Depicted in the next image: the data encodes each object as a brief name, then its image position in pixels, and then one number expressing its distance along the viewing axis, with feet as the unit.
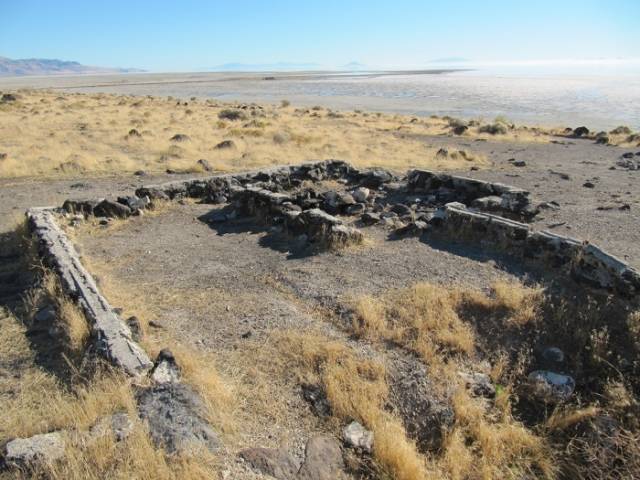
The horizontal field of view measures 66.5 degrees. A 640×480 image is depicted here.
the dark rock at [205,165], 55.57
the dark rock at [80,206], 35.50
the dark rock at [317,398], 15.61
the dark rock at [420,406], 14.94
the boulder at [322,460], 12.96
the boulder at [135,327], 18.62
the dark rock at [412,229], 32.37
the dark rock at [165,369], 15.67
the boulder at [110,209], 36.37
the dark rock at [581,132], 95.04
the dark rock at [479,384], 16.96
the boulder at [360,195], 40.81
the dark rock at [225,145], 67.67
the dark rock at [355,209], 37.70
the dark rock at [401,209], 37.55
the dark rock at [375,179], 48.44
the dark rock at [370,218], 34.91
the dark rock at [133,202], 37.58
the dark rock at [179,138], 71.82
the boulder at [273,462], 12.76
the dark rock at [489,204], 37.24
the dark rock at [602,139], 84.45
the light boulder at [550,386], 16.63
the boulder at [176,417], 12.94
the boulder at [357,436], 14.01
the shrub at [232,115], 110.11
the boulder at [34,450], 11.93
